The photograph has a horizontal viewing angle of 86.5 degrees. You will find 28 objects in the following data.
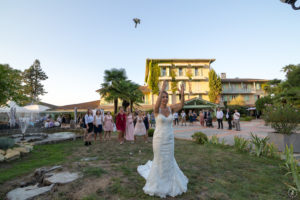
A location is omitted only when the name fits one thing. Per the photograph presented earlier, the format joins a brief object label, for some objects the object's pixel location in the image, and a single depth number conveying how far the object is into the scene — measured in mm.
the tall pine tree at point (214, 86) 33812
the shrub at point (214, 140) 7641
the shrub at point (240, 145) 6211
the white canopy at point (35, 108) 18061
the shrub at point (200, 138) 8152
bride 2971
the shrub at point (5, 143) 6191
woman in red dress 8703
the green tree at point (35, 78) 43922
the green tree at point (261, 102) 26886
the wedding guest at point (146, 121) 9592
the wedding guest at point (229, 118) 13498
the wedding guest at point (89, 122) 8417
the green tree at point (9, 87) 7184
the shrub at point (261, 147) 5641
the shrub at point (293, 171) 3036
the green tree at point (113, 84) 20156
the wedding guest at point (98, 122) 9030
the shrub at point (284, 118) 6027
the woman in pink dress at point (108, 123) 9891
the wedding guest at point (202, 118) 17186
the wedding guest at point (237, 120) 12756
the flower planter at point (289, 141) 6125
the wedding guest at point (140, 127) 9469
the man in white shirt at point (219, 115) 14041
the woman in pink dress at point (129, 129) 9133
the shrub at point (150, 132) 11091
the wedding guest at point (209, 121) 16281
